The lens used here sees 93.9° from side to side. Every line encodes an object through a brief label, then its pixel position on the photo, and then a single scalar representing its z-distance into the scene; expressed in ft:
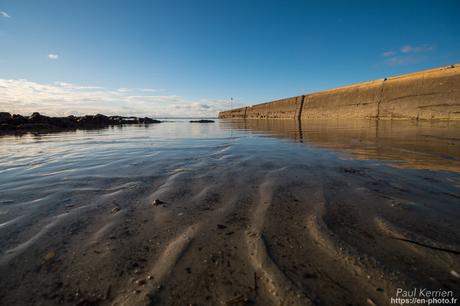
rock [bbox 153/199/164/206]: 7.53
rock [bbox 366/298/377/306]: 3.43
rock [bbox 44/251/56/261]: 4.69
